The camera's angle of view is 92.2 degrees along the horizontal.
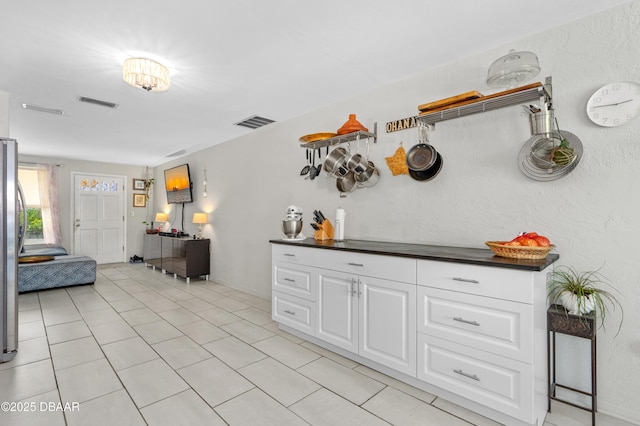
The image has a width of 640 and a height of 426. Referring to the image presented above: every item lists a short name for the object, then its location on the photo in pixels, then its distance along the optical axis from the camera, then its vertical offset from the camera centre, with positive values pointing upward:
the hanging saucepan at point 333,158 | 3.19 +0.60
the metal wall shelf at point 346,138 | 2.83 +0.75
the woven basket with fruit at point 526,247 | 1.71 -0.18
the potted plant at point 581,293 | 1.68 -0.45
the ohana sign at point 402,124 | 2.66 +0.81
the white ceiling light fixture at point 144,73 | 2.36 +1.11
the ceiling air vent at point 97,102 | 3.28 +1.24
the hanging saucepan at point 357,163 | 2.88 +0.49
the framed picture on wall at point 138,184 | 7.65 +0.78
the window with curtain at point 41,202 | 6.34 +0.28
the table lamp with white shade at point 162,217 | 6.93 -0.04
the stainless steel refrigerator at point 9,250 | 2.44 -0.27
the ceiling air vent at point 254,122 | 3.94 +1.24
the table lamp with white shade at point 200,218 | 5.47 -0.05
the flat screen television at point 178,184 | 5.96 +0.63
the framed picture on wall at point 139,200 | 7.66 +0.39
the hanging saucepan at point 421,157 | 2.39 +0.47
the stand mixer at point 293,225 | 3.16 -0.10
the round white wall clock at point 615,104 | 1.73 +0.64
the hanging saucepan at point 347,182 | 3.09 +0.34
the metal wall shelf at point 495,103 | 1.90 +0.75
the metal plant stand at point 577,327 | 1.65 -0.61
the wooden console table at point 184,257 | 5.25 -0.74
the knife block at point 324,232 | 3.10 -0.17
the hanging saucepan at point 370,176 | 2.87 +0.37
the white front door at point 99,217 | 6.86 -0.03
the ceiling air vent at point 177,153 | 5.99 +1.25
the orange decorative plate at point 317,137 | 3.06 +0.79
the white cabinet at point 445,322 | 1.64 -0.69
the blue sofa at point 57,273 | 4.50 -0.88
